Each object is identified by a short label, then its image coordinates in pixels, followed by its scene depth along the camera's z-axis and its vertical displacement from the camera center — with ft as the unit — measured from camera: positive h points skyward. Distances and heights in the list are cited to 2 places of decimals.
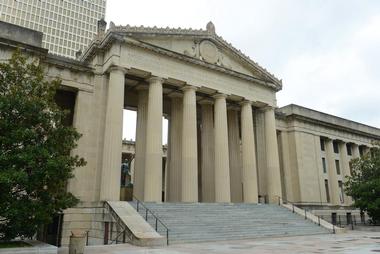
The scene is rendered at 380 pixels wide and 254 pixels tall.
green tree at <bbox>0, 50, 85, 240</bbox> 40.06 +7.17
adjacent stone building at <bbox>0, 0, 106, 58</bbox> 328.90 +189.69
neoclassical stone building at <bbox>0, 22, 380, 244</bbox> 79.66 +26.69
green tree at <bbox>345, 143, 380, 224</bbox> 96.73 +7.57
